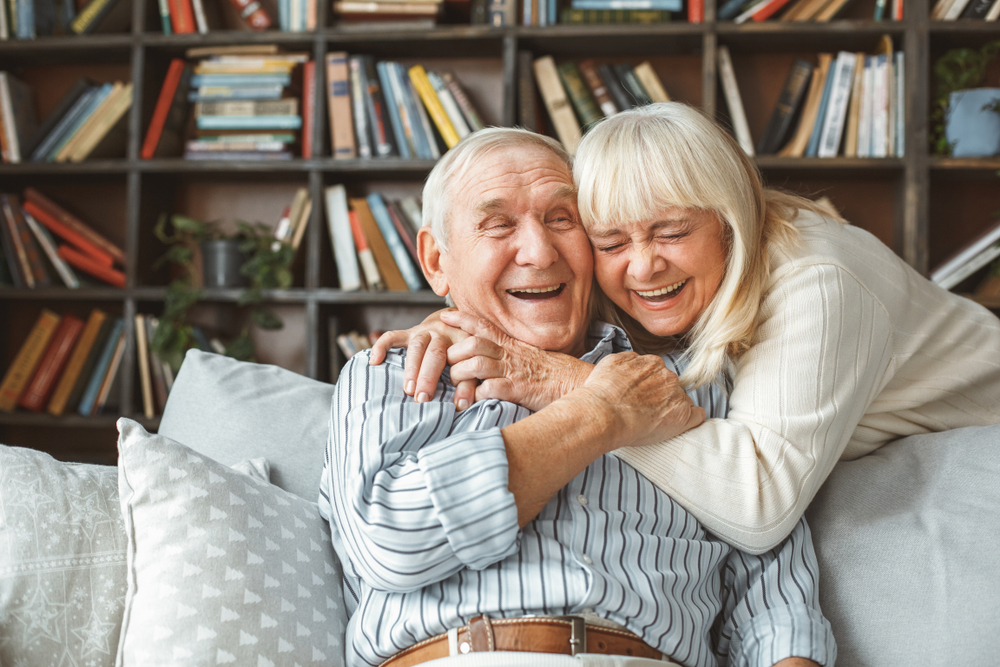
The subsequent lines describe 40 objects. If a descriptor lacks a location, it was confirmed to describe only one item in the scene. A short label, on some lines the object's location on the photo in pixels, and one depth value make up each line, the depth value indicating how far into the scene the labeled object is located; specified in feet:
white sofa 3.15
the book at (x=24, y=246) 9.16
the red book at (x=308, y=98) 8.91
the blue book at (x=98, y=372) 9.29
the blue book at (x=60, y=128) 9.29
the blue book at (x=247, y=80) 8.93
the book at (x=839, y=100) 8.37
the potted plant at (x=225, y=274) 8.77
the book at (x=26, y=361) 9.21
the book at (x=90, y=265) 9.30
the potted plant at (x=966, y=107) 7.93
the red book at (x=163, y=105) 9.09
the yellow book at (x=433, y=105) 8.82
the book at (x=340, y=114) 8.86
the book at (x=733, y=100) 8.46
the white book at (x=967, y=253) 8.18
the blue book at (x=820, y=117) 8.50
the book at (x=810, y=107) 8.53
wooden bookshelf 8.20
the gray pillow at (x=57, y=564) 3.08
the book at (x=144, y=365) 9.08
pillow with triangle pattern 3.14
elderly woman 3.62
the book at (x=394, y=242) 8.96
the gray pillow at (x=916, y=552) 3.46
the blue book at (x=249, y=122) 8.93
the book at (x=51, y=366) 9.23
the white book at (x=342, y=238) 8.96
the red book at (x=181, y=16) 9.10
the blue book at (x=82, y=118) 9.31
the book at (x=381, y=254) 9.02
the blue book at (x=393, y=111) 8.87
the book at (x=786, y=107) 8.54
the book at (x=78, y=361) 9.23
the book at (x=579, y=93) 8.71
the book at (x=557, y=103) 8.71
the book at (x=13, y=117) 9.35
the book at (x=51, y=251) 9.30
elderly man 3.14
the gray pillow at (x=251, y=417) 4.42
